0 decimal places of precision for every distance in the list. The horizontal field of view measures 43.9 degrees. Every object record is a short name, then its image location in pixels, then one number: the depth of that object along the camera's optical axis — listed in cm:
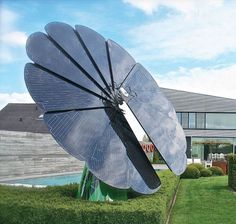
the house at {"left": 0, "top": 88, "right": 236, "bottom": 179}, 1432
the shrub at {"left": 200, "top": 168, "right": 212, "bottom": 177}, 1661
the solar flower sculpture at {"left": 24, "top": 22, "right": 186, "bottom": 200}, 623
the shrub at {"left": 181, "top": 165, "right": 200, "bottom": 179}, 1560
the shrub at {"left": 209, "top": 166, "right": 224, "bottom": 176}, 1742
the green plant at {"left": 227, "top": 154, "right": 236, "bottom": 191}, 1057
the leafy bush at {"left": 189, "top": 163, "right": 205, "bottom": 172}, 1683
